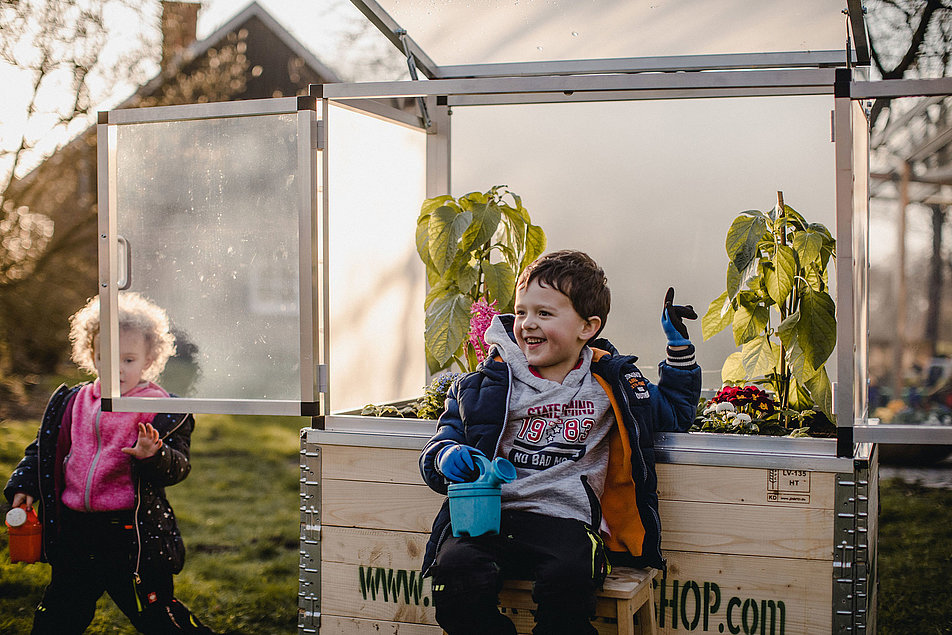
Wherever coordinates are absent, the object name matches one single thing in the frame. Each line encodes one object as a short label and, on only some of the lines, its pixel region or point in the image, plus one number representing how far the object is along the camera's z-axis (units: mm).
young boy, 2020
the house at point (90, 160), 6496
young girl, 2734
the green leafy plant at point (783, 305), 2477
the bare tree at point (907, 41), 4207
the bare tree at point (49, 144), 5895
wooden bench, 2008
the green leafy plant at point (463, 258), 2832
